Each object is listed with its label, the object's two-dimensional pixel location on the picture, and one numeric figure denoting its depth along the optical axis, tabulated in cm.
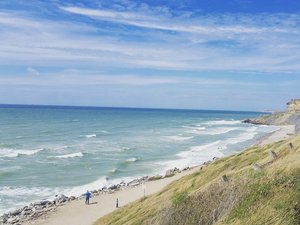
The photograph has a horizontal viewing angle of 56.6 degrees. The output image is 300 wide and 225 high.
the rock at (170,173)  2983
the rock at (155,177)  2897
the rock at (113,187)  2752
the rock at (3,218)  2042
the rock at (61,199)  2400
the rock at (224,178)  1180
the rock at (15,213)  2146
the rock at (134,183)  2823
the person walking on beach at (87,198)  2360
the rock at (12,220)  2035
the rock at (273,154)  1413
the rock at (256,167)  1201
